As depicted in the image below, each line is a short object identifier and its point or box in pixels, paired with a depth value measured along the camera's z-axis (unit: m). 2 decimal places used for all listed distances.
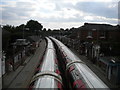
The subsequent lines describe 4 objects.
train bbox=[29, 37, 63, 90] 6.60
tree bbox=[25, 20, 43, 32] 105.38
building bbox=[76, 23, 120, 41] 45.77
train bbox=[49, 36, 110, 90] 6.87
